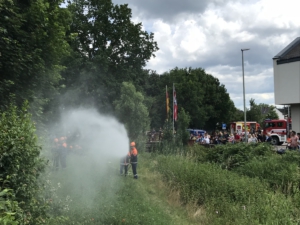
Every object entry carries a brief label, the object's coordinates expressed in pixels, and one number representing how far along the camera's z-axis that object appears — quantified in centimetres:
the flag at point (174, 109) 2684
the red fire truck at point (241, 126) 5241
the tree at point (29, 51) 917
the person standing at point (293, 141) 1952
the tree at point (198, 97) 5656
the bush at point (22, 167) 435
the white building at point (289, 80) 2814
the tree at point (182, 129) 2542
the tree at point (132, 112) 2412
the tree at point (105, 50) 3222
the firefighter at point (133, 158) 1409
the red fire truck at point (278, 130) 3506
